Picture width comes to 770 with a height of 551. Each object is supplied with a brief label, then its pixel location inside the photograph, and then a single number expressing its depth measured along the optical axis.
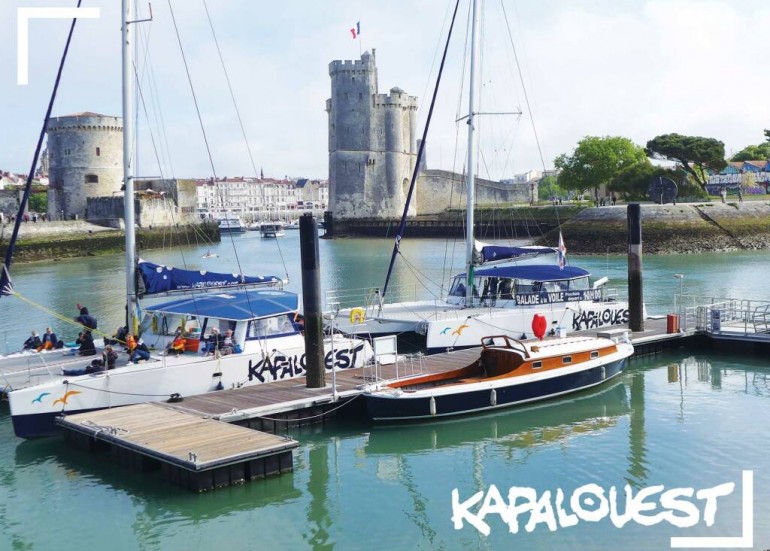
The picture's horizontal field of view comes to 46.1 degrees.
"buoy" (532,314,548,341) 17.83
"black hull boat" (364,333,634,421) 15.37
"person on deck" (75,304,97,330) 17.87
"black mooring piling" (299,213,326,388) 15.71
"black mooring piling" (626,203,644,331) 21.72
